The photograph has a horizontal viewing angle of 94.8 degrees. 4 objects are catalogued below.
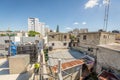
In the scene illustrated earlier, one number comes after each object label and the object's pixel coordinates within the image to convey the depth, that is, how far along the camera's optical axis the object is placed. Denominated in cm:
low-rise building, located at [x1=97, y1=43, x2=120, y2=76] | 606
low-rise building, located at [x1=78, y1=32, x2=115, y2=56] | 962
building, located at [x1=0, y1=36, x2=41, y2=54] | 1342
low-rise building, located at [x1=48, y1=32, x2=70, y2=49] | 1515
